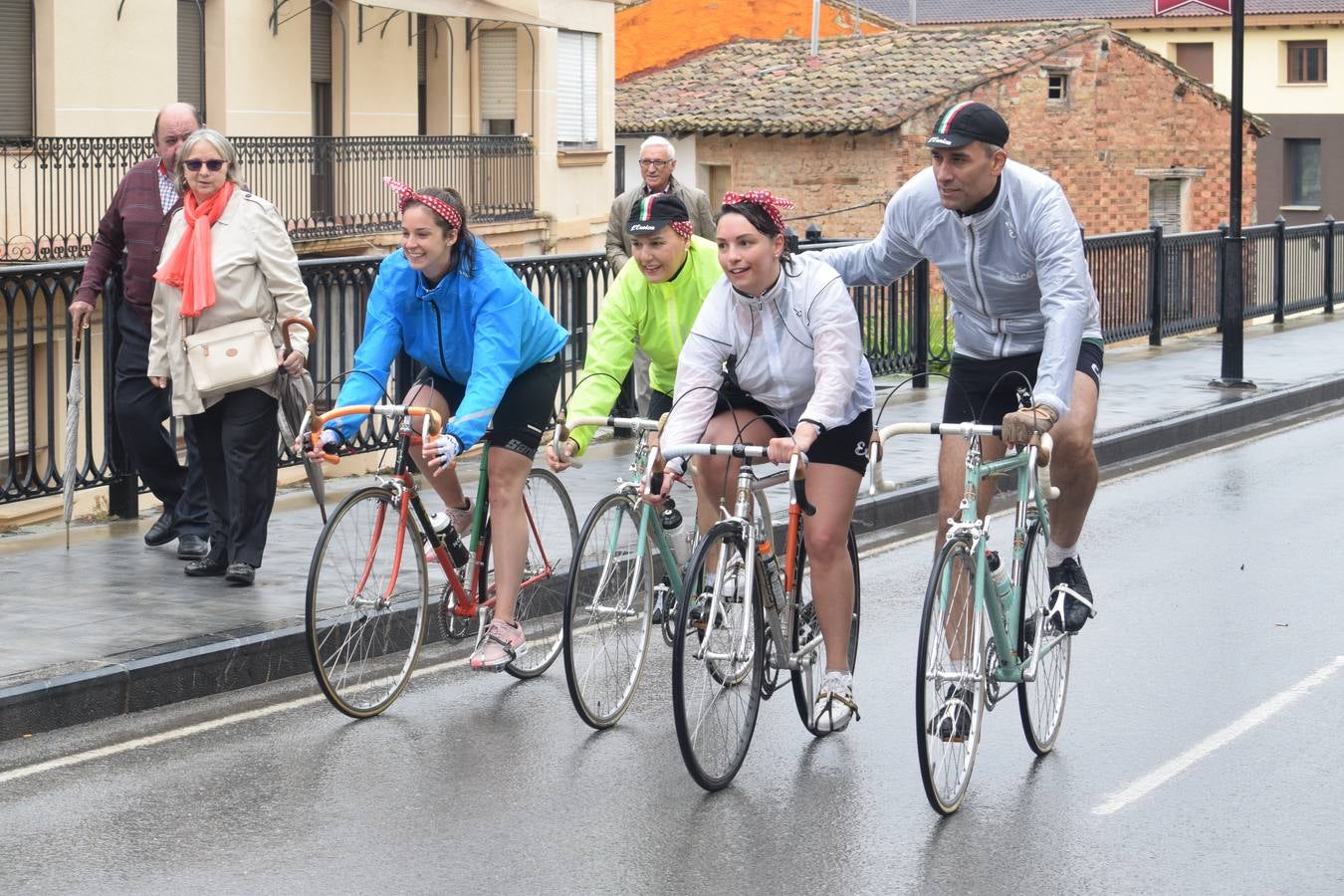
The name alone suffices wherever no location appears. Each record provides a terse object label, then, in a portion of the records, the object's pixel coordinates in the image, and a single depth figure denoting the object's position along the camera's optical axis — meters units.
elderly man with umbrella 8.80
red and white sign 18.08
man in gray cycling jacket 6.10
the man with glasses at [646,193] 11.22
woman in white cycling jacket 6.03
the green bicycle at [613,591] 6.55
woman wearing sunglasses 8.21
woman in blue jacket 6.74
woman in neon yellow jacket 6.81
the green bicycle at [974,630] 5.55
